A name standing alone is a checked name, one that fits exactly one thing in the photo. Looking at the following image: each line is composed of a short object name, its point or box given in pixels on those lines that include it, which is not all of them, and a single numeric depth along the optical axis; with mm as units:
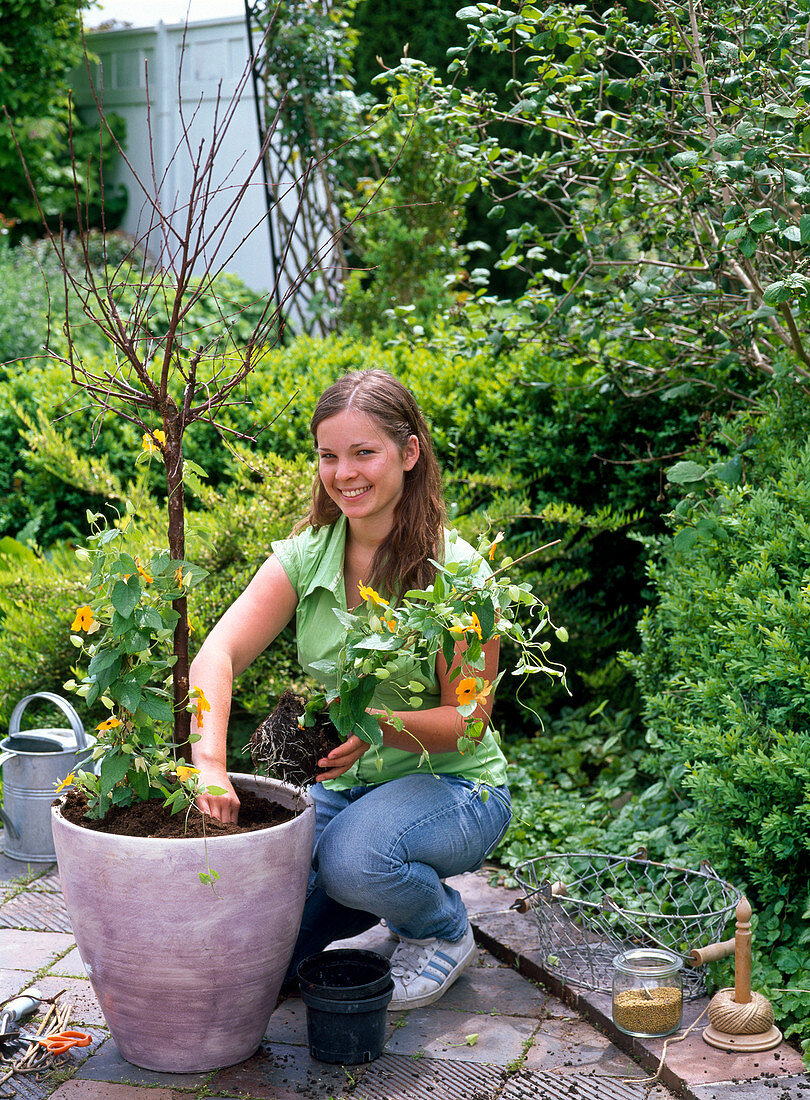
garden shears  2123
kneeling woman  2244
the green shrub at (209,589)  3410
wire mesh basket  2400
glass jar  2148
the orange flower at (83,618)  1871
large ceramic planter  1905
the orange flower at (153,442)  2015
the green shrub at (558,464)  3727
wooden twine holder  2105
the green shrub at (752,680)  2254
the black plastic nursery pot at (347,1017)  2076
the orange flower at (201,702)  1974
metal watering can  3131
